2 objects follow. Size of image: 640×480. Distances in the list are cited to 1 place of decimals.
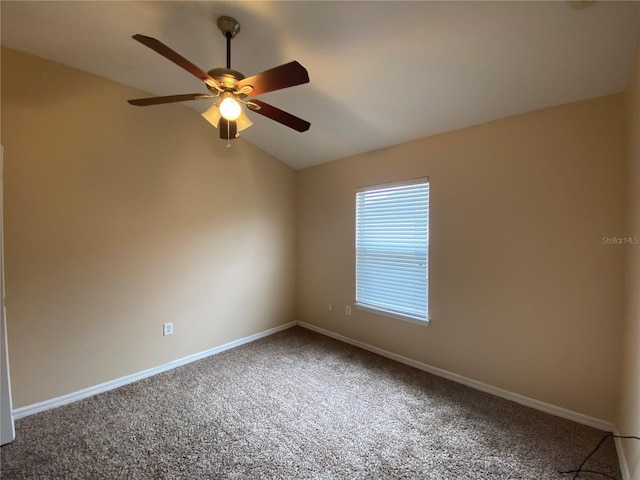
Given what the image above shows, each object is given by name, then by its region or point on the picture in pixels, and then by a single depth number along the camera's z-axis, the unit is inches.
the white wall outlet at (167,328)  114.3
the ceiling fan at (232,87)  54.1
